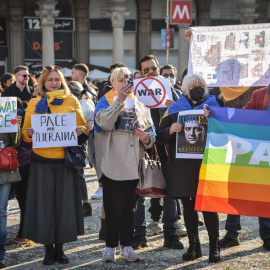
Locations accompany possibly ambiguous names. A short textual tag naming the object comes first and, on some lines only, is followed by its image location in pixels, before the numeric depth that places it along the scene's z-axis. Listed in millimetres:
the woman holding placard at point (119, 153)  6145
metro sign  21953
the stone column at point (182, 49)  28297
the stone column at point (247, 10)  29672
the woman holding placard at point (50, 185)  6246
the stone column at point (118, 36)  27531
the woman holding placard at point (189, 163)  6152
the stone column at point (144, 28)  30016
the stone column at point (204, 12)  31266
